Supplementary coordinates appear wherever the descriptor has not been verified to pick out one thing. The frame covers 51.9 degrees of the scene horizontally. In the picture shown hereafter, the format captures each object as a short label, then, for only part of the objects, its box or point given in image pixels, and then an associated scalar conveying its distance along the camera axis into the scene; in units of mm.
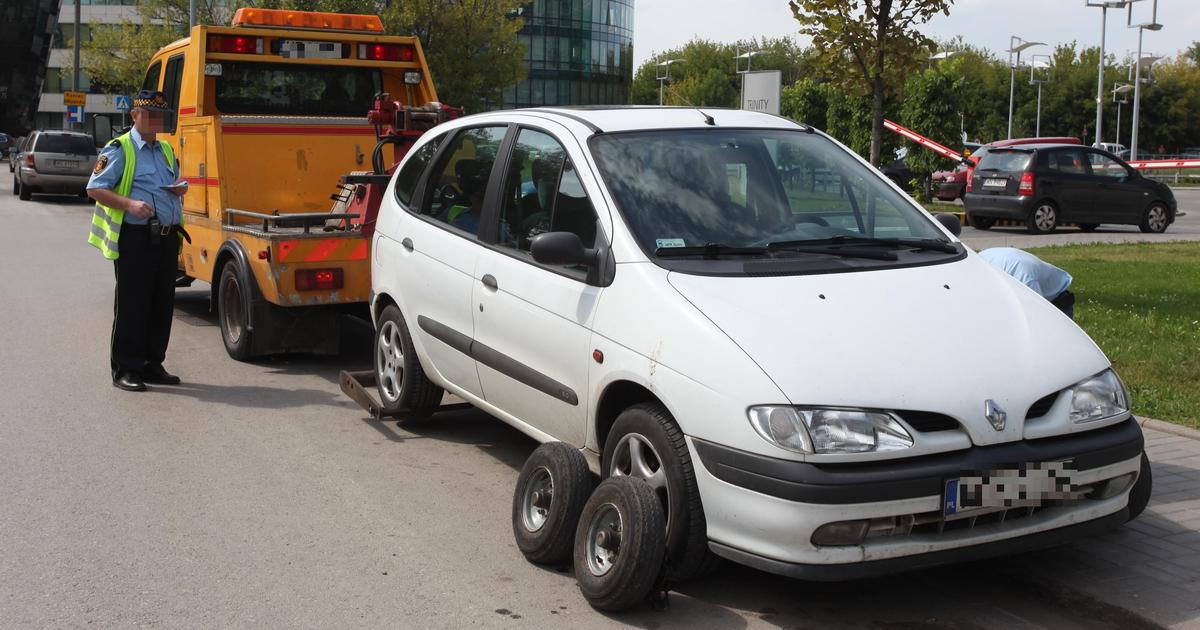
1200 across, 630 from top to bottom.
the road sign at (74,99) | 50969
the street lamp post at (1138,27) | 44812
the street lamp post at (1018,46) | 50166
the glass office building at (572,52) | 80938
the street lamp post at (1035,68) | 65438
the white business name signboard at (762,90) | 14594
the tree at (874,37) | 14352
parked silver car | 30219
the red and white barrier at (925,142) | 31767
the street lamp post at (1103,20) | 42562
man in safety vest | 8133
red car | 31734
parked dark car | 21750
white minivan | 4051
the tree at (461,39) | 31578
